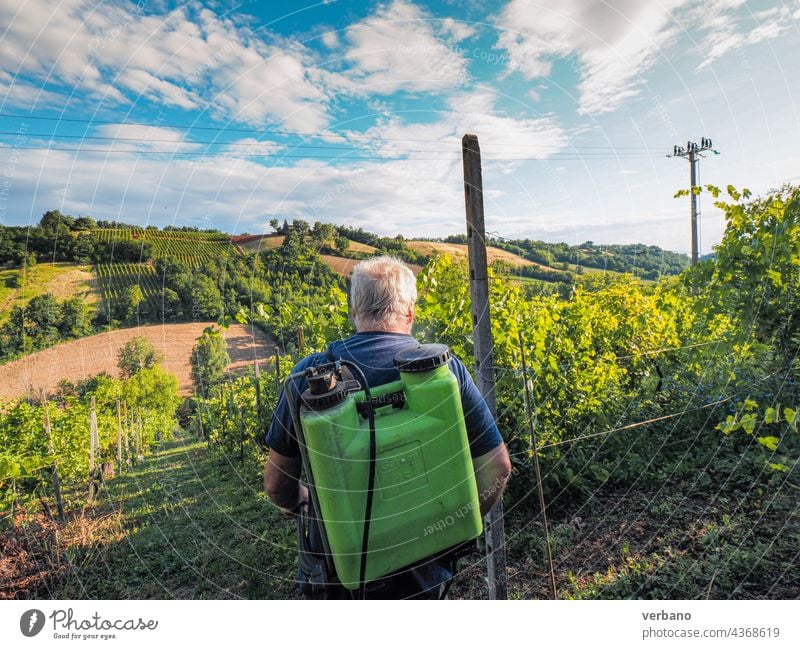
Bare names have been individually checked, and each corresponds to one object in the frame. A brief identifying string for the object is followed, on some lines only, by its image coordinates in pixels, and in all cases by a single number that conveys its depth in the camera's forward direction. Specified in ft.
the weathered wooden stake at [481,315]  5.32
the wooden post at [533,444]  5.64
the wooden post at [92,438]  18.10
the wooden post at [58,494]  13.38
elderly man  3.98
